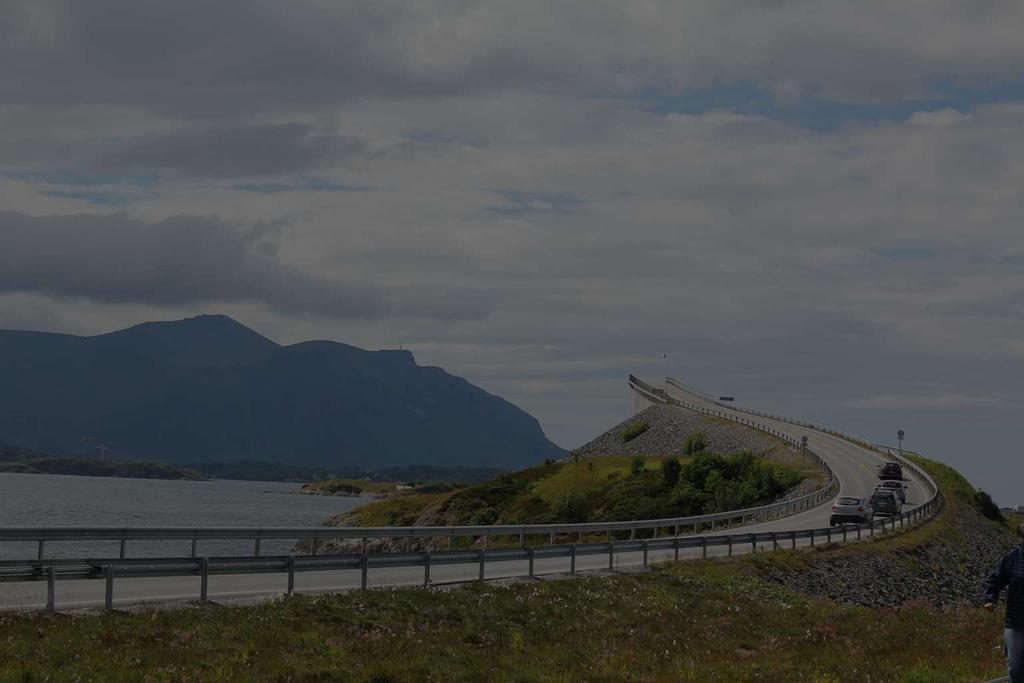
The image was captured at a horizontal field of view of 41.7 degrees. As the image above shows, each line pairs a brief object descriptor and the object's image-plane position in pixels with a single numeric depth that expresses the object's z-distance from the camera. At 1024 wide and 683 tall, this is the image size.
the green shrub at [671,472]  94.00
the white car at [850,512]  65.69
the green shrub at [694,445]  122.94
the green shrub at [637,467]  102.01
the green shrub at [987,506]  101.25
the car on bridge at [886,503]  74.31
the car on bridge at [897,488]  83.29
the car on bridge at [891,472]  98.12
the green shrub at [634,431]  152.00
